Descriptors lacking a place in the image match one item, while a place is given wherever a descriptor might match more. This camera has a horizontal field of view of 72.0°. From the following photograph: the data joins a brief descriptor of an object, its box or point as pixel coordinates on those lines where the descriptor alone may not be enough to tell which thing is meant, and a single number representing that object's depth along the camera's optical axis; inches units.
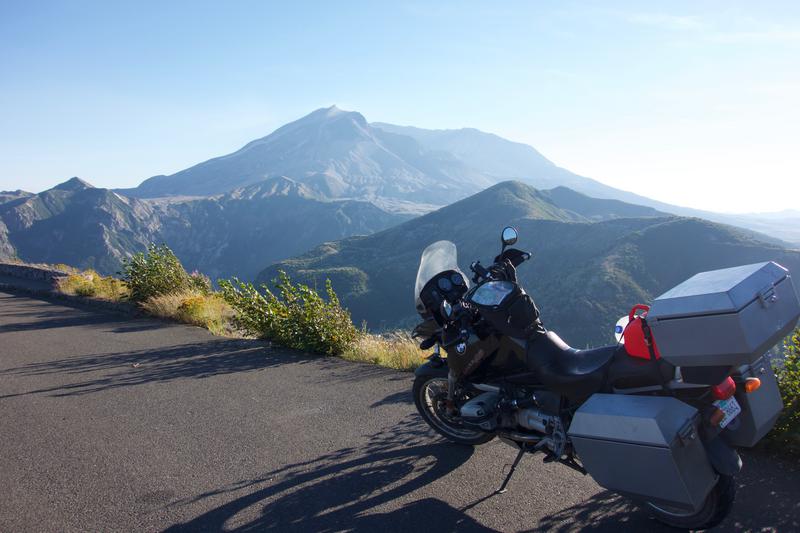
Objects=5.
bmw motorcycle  106.5
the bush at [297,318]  312.0
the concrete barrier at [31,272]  646.4
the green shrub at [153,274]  459.2
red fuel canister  120.3
